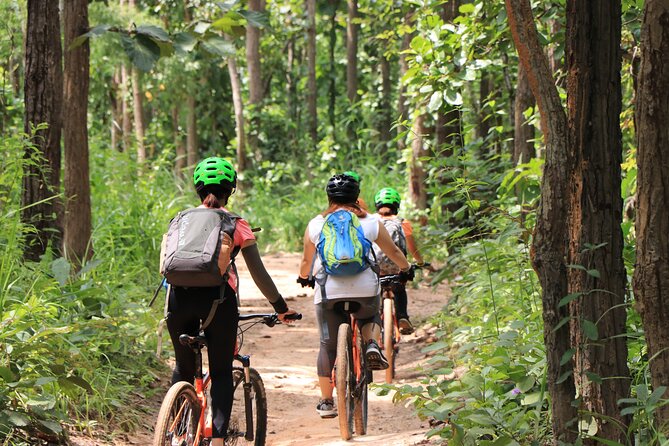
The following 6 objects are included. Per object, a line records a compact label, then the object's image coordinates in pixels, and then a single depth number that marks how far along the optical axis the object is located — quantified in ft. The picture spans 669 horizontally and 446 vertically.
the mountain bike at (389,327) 56.65
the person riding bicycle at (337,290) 43.16
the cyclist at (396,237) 57.21
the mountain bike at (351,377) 42.52
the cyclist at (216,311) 31.76
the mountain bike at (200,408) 29.53
